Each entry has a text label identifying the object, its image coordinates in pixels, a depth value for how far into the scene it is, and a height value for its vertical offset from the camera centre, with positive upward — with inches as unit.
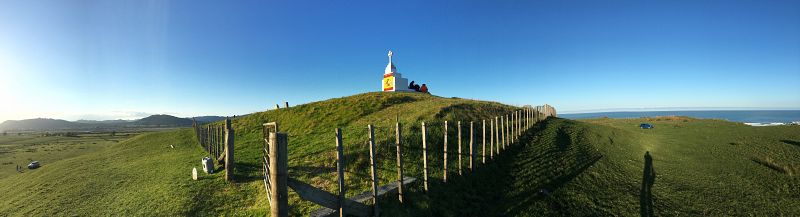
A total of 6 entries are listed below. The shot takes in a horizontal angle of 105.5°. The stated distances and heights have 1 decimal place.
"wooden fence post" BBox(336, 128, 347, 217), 292.3 -43.0
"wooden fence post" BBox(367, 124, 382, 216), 331.6 -70.0
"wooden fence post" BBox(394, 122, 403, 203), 376.5 -73.7
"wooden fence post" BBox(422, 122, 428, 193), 411.8 -71.6
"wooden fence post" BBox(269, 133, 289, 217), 235.3 -46.2
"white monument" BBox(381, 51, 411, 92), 1894.7 +211.0
